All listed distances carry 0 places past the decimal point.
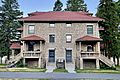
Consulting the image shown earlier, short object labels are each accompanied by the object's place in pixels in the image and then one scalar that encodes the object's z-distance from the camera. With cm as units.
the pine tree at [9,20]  1674
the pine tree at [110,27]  1439
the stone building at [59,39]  1293
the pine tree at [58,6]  2455
